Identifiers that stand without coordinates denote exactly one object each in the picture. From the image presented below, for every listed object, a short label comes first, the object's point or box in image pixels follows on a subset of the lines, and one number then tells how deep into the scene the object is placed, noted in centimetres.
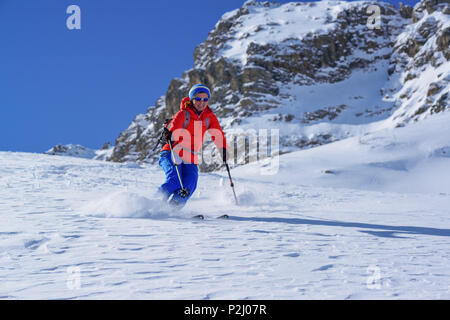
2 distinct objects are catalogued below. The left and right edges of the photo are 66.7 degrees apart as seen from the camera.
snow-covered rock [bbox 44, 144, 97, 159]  19012
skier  557
